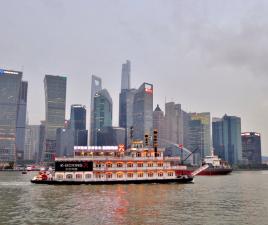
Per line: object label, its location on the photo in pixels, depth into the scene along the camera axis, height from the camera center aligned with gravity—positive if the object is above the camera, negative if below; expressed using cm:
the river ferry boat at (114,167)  9469 +102
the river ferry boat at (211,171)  19112 +61
